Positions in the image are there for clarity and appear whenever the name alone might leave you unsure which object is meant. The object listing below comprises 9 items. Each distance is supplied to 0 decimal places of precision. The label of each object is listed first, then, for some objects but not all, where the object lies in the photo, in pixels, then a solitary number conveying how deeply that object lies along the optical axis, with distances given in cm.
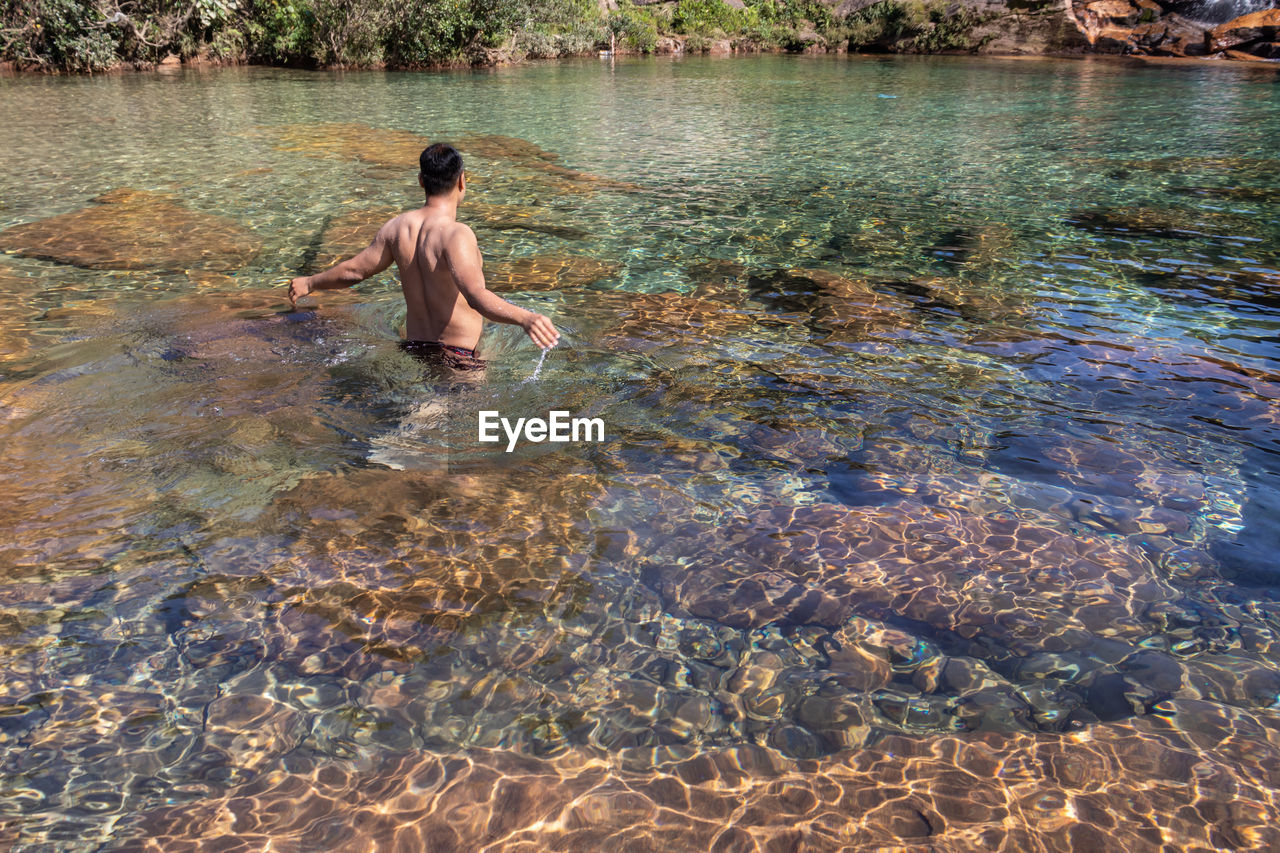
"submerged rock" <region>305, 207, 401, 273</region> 812
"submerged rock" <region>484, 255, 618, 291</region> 743
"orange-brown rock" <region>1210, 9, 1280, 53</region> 3094
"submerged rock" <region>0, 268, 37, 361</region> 571
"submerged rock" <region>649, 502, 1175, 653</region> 332
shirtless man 471
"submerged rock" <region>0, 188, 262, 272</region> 785
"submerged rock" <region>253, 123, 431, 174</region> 1276
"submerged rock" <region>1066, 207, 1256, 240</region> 918
